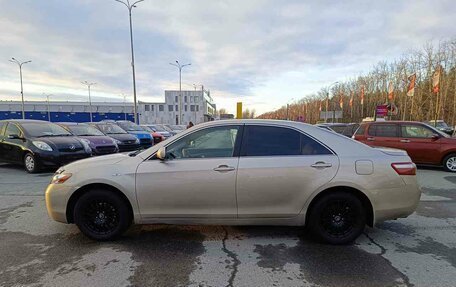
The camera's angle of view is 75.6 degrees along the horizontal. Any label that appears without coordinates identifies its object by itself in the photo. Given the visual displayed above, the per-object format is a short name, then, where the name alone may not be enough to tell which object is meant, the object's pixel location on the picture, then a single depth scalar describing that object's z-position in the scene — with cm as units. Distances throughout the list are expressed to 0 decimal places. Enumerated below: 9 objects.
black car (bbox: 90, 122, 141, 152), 1325
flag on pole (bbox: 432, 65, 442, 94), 2106
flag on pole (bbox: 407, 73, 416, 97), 2301
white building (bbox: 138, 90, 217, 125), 9188
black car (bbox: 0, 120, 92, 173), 890
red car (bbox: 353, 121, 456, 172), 962
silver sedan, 375
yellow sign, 1688
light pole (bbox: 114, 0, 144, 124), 2339
